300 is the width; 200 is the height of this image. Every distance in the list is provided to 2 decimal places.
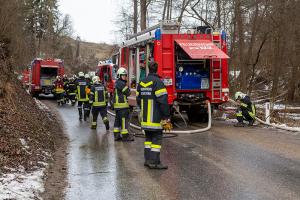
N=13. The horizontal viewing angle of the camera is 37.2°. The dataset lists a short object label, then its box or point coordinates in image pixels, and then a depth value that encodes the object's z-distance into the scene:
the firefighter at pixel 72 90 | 22.52
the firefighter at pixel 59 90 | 24.22
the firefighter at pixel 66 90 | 24.43
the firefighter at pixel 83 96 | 16.28
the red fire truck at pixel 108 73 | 21.30
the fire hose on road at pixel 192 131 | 12.34
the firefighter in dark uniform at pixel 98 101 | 13.38
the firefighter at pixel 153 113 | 7.69
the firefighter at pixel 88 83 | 16.11
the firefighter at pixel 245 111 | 14.03
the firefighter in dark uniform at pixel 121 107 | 10.96
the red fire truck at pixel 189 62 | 13.18
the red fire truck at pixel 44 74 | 29.50
